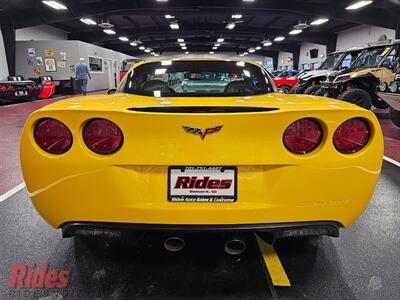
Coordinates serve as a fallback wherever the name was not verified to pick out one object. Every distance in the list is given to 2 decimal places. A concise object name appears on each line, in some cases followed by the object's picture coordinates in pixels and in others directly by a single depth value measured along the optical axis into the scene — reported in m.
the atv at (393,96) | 5.35
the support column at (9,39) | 14.98
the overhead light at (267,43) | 27.13
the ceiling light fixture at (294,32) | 22.07
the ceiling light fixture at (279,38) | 24.65
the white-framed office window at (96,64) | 21.47
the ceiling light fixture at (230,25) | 21.27
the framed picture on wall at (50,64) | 17.88
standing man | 13.27
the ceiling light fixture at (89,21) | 18.17
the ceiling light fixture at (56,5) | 12.90
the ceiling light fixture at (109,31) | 22.28
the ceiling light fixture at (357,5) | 13.06
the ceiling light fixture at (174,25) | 21.97
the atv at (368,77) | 7.19
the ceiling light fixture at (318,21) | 16.47
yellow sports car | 1.32
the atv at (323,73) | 9.84
